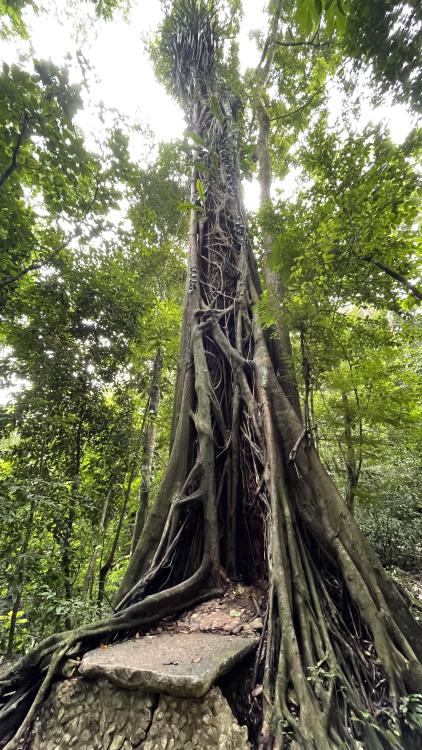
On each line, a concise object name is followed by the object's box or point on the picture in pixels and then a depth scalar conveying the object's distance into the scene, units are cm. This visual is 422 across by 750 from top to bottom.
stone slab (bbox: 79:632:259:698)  135
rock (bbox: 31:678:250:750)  126
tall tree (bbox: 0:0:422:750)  148
